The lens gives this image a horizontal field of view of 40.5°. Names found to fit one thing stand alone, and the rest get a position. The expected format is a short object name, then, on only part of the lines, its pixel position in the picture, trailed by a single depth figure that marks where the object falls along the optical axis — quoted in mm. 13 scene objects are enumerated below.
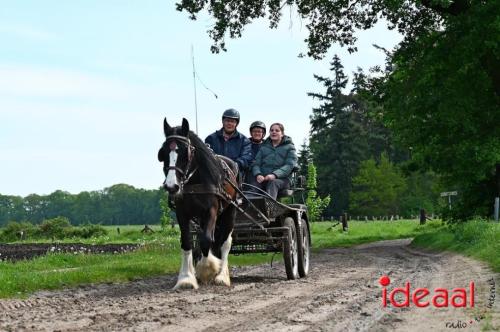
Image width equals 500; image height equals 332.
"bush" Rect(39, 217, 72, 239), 50650
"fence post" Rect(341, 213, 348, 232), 44031
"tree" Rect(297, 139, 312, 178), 78688
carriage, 11188
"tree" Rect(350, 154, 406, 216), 74000
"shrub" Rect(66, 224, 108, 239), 49625
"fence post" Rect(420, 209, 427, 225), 44953
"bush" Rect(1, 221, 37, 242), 51562
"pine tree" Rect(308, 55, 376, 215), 76562
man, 11742
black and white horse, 9547
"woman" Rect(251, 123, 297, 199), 11891
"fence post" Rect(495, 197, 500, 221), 23650
